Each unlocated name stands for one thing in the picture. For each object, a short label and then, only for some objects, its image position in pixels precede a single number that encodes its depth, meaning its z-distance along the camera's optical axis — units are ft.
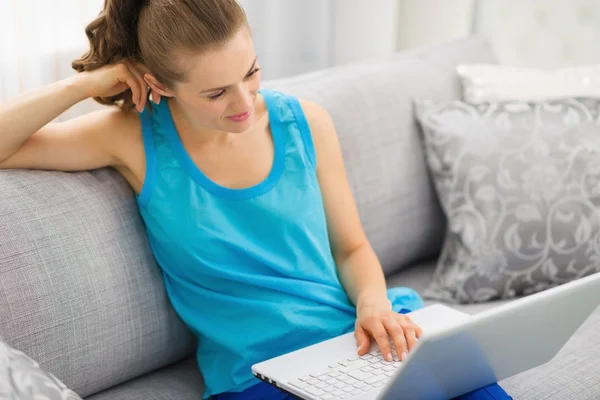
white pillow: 7.68
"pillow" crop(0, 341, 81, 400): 4.62
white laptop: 4.80
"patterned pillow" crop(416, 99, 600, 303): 7.14
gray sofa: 5.66
